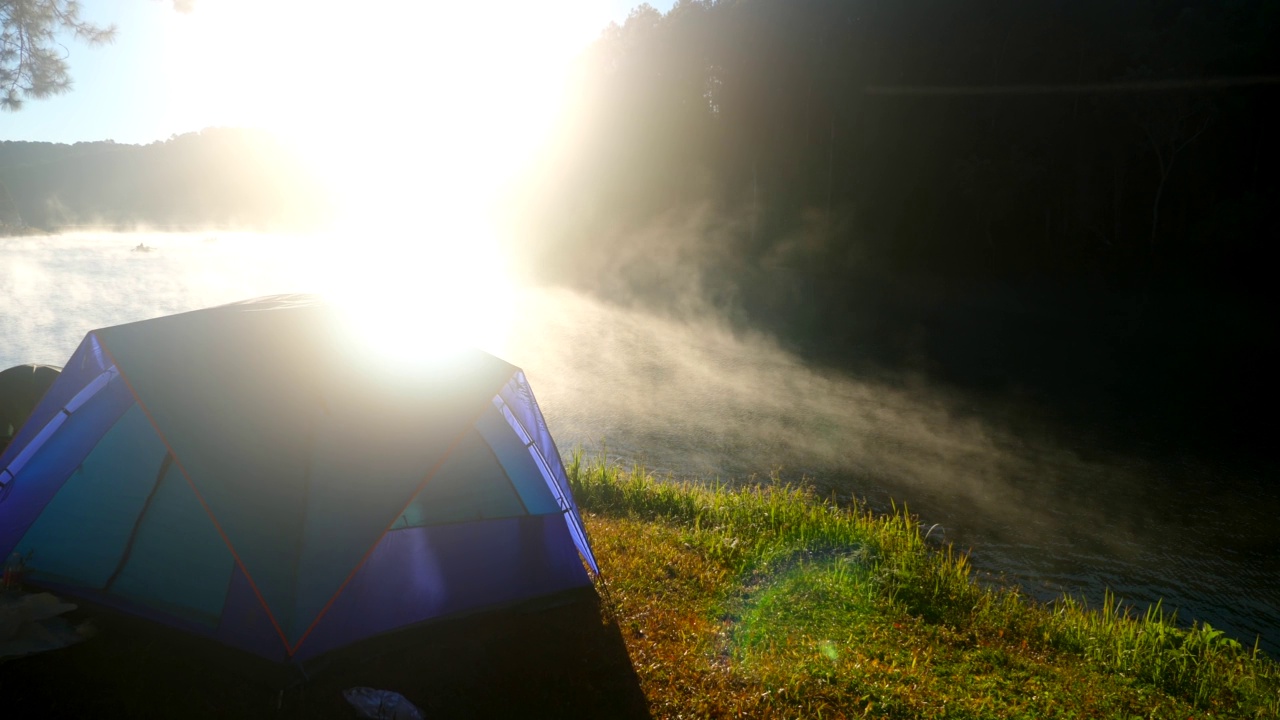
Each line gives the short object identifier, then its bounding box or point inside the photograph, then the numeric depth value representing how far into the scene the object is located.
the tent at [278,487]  4.81
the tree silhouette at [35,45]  10.38
